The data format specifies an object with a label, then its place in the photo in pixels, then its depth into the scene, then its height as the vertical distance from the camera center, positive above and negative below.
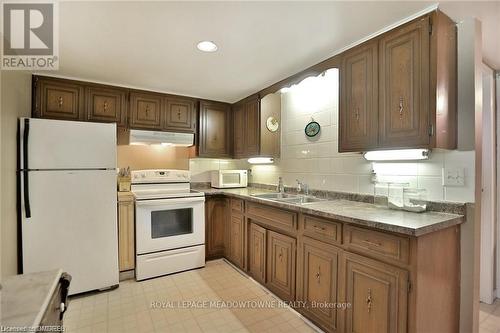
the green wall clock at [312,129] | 2.59 +0.39
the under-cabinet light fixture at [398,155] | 1.69 +0.08
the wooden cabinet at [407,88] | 1.48 +0.51
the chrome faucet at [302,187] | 2.73 -0.25
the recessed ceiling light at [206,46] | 1.91 +0.95
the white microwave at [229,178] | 3.43 -0.20
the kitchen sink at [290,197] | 2.60 -0.36
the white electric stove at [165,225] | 2.70 -0.71
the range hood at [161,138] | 3.04 +0.34
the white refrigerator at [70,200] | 2.16 -0.33
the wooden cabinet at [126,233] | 2.65 -0.74
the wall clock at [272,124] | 3.10 +0.51
